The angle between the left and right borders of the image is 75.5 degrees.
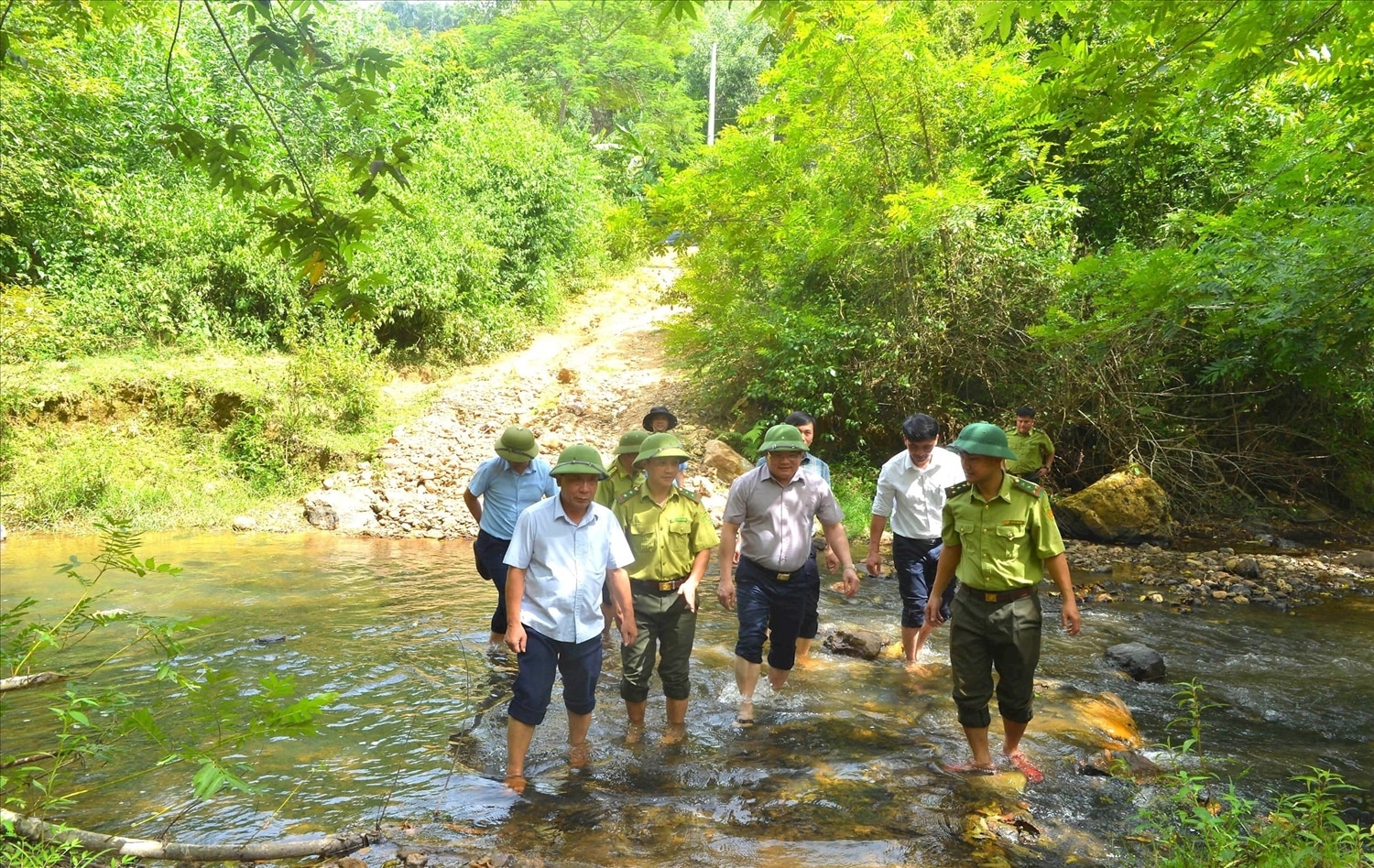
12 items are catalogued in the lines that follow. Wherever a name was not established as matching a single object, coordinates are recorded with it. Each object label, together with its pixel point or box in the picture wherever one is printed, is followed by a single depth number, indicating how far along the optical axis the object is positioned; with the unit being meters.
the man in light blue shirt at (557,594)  4.70
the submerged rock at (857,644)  7.50
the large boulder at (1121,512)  12.05
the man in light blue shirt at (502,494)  6.71
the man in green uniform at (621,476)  6.66
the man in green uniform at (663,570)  5.39
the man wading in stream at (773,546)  5.76
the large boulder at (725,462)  14.77
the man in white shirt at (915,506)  6.54
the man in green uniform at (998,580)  4.71
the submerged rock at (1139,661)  6.92
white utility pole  33.16
